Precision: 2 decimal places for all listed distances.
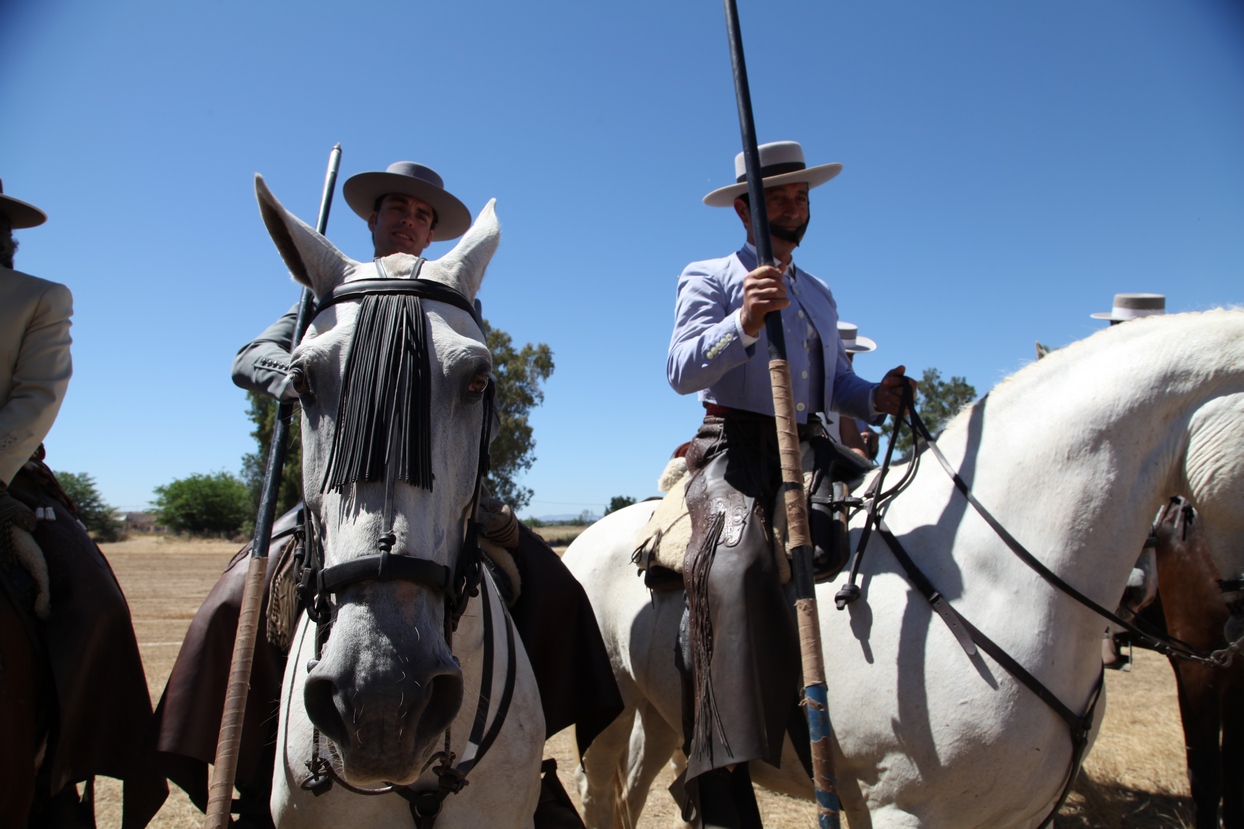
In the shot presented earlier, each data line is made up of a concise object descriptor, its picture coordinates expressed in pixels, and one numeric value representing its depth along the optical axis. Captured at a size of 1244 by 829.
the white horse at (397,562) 1.65
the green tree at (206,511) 65.88
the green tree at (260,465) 28.38
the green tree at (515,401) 30.92
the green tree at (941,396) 34.53
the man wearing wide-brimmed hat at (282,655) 2.71
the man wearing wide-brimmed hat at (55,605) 2.94
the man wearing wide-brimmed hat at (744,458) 2.77
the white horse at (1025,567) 2.50
